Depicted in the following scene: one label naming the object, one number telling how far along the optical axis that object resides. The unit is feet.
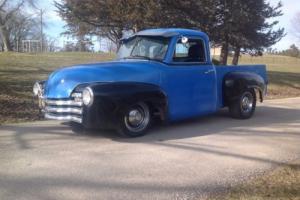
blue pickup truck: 24.39
